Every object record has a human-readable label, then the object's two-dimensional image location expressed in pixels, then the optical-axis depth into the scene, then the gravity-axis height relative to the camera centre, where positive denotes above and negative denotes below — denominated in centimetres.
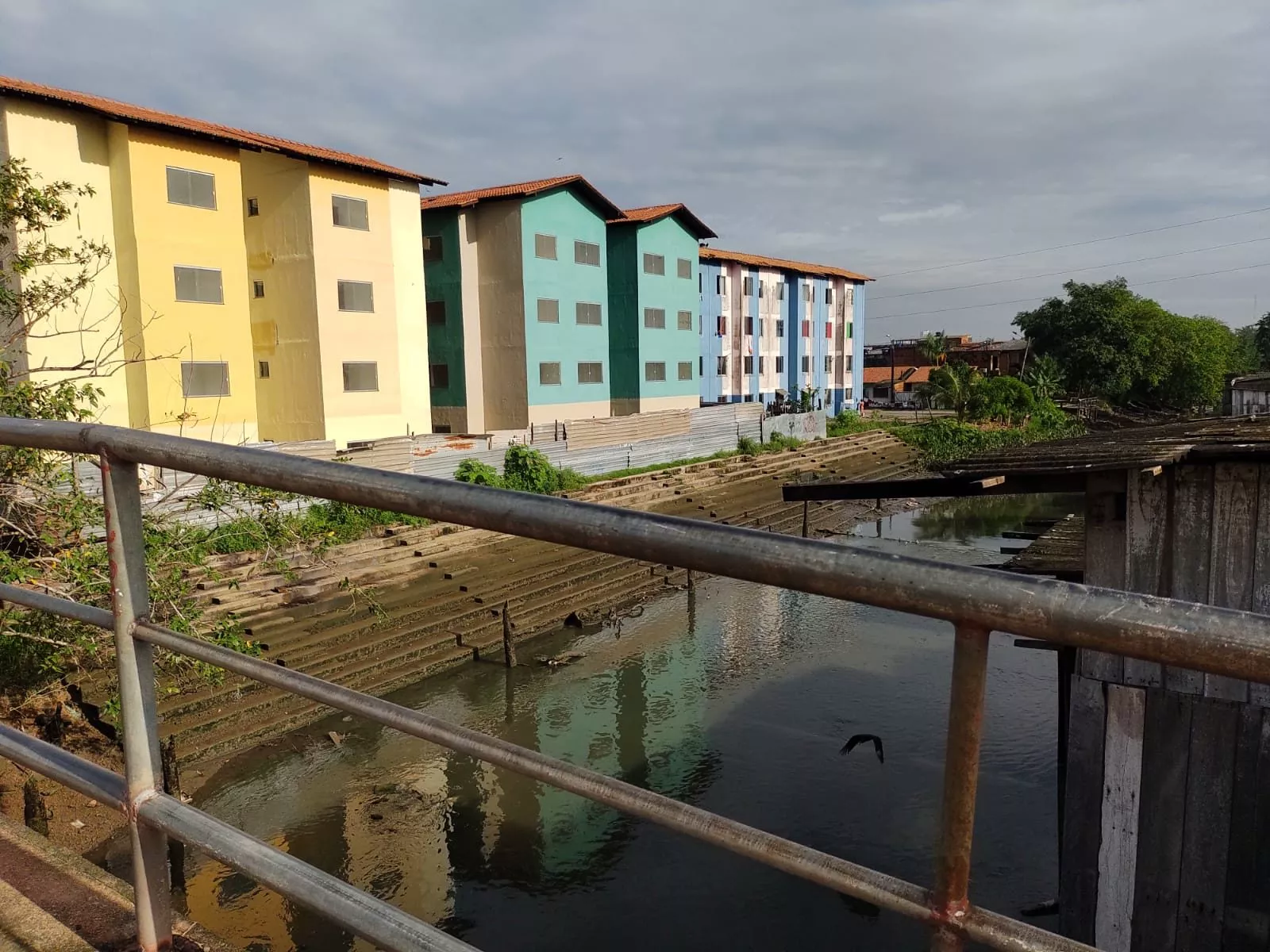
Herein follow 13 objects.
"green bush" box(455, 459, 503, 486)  2547 -297
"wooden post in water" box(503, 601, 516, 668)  1853 -567
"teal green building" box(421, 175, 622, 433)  3384 +240
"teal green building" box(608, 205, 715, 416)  3906 +254
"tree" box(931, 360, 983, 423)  4922 -144
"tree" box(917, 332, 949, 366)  5397 +78
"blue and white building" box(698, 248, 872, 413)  4675 +179
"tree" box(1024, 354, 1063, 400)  5131 -115
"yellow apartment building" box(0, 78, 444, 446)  2184 +266
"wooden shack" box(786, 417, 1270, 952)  596 -258
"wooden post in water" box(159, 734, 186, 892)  1149 -570
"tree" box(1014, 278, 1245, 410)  5425 +39
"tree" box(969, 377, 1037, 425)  4888 -231
